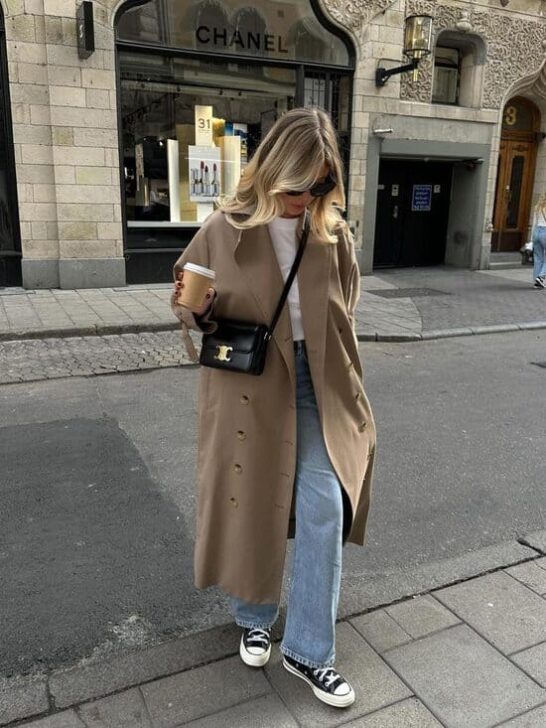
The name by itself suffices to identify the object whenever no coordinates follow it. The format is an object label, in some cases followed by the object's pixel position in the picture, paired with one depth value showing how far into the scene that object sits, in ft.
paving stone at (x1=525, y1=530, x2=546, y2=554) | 10.96
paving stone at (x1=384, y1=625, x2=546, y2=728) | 7.34
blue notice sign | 47.01
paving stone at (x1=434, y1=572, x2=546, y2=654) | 8.61
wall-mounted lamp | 37.52
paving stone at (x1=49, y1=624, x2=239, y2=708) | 7.63
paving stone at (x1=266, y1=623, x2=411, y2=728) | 7.24
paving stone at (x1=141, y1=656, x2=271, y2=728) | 7.27
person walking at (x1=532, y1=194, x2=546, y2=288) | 38.17
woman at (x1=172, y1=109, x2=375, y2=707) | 7.02
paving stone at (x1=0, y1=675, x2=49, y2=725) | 7.27
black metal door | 45.80
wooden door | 49.19
